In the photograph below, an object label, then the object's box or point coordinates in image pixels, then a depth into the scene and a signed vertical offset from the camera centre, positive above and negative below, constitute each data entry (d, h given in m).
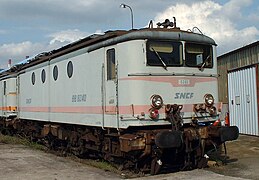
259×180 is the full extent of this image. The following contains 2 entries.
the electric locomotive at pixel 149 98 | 9.80 +0.21
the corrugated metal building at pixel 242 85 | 16.77 +0.87
